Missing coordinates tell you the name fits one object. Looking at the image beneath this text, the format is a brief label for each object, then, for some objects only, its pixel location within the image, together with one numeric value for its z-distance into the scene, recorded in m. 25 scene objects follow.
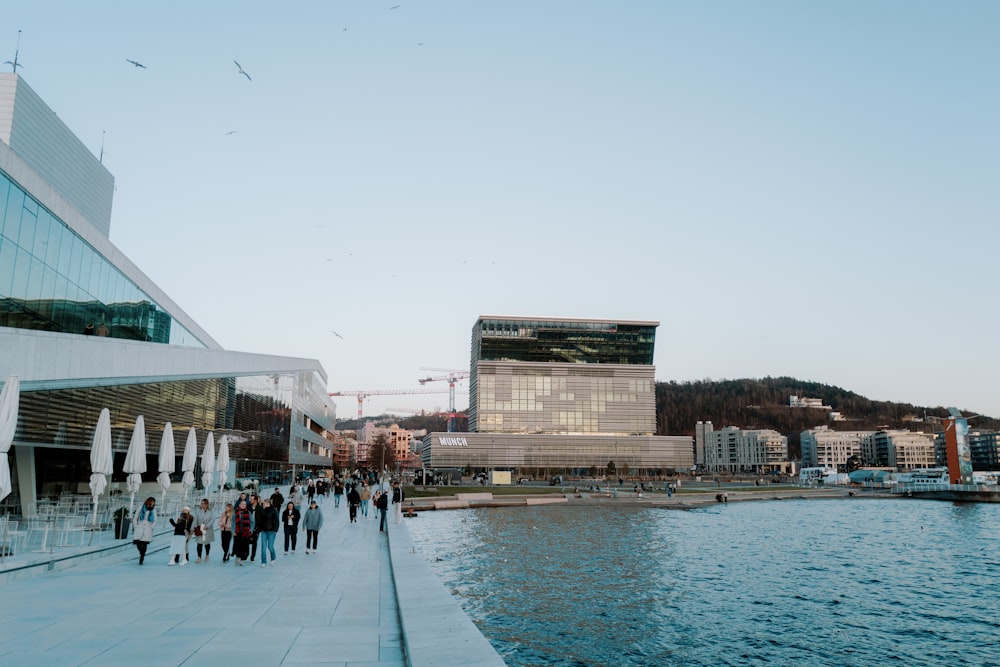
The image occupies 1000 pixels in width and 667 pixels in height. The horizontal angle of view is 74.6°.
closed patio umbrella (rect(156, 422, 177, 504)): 23.98
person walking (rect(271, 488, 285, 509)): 18.02
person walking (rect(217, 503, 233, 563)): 17.42
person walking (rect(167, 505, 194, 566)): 16.50
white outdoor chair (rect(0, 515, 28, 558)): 14.27
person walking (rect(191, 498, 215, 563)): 17.30
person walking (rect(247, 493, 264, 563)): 17.01
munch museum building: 146.38
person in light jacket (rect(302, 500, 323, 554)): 19.09
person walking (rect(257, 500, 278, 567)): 16.56
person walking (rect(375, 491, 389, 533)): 26.78
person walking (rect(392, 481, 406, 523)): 28.92
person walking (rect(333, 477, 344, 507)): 40.24
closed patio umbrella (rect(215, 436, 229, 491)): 31.41
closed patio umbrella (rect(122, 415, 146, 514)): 21.81
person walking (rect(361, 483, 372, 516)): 35.09
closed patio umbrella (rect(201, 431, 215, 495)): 28.56
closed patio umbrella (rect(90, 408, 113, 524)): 19.62
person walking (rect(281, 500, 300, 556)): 18.84
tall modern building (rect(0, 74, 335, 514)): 19.59
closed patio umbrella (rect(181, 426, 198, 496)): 27.16
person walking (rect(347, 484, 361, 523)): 30.17
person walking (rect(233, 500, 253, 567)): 16.38
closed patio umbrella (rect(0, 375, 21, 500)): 13.55
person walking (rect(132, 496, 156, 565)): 16.30
